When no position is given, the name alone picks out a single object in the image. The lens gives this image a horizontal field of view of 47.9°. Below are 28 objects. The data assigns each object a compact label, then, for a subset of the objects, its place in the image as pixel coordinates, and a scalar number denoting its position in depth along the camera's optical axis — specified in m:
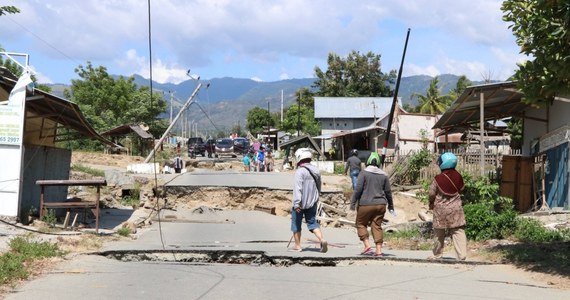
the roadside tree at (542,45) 8.25
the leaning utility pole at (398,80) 19.05
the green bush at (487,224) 12.22
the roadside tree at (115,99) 60.94
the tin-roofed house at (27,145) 13.26
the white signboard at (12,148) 13.22
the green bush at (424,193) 14.59
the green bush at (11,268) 7.84
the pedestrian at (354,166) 22.77
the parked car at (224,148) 59.53
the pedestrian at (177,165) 35.12
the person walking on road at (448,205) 9.63
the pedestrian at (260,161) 39.06
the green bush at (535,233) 11.52
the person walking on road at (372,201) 10.34
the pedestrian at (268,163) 39.97
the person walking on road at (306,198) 10.97
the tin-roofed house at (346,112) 67.62
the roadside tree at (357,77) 81.12
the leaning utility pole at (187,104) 37.95
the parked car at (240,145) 62.72
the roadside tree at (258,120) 103.56
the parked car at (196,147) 59.71
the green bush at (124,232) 13.36
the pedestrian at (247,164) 40.03
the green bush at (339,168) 40.17
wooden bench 13.19
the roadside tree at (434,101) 66.56
